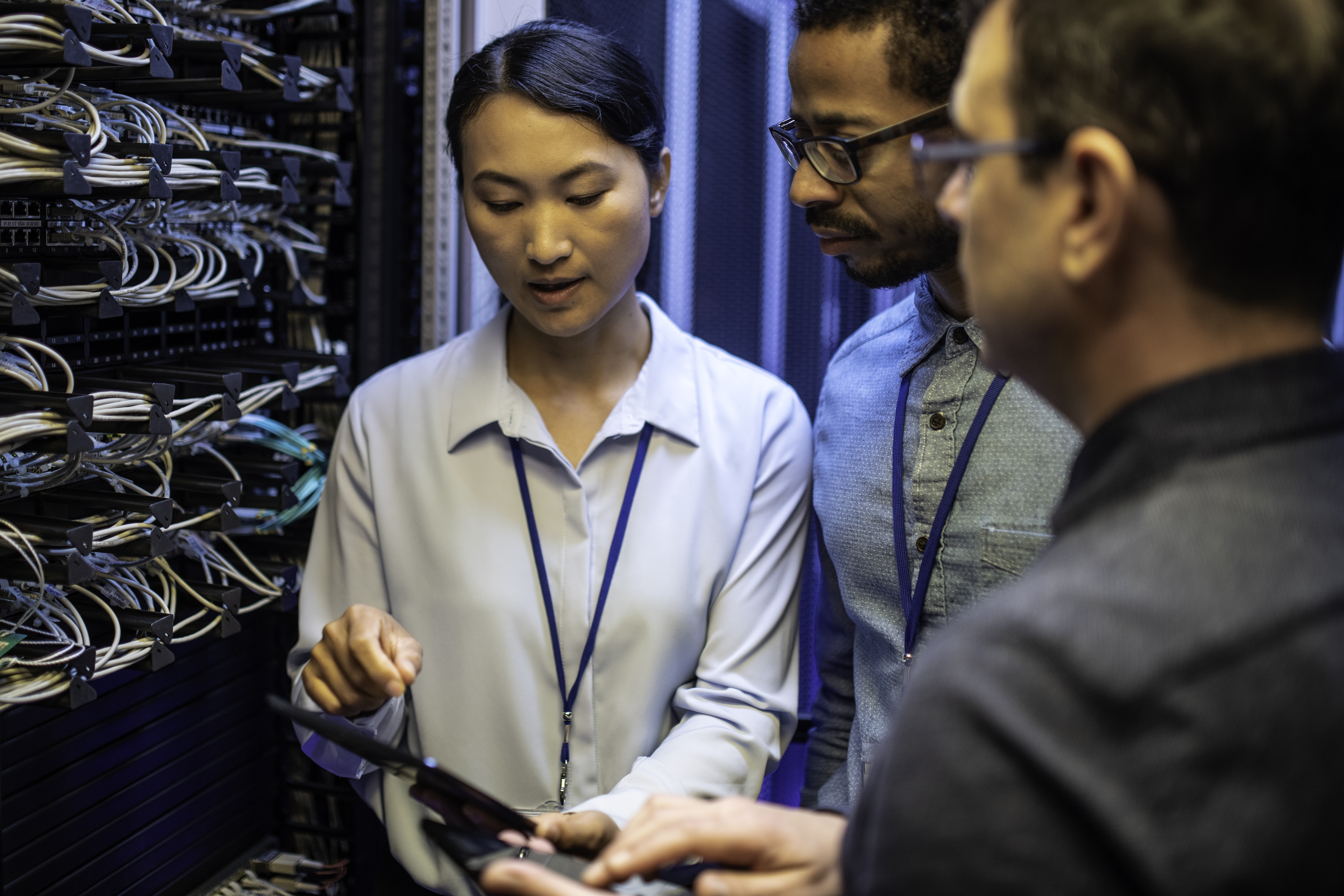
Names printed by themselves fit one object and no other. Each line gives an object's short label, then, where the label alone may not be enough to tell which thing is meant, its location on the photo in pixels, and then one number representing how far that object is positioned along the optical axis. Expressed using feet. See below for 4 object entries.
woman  4.41
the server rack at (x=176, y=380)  3.98
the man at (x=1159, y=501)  1.76
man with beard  3.93
